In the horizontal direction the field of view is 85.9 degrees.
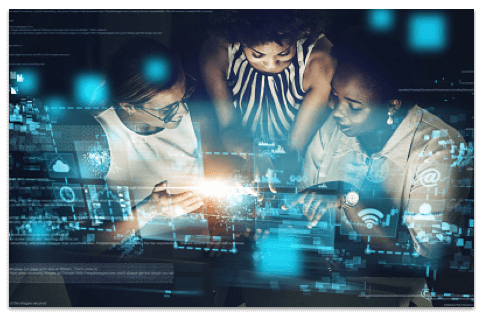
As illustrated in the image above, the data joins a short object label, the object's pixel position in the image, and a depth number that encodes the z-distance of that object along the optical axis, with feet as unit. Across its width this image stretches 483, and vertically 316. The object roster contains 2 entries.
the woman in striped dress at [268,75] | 4.12
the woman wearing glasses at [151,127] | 4.30
